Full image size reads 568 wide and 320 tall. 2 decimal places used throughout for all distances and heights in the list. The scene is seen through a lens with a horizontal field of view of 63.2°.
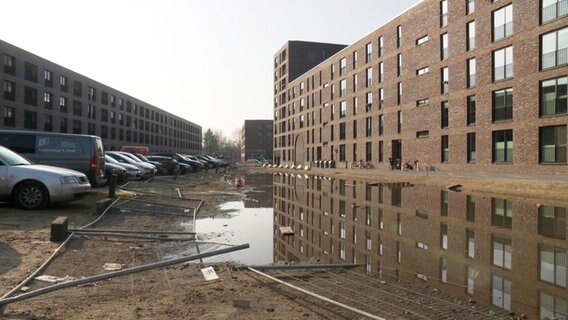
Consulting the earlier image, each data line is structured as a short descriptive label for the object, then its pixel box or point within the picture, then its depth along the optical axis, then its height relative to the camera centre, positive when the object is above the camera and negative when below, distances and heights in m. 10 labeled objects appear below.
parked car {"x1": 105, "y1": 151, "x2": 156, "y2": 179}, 25.19 -0.25
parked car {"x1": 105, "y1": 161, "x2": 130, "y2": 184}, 20.33 -0.54
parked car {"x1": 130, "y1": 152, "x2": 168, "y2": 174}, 31.59 -0.48
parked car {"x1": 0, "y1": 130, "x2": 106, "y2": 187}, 15.44 +0.35
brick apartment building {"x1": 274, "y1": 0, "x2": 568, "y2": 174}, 29.59 +6.09
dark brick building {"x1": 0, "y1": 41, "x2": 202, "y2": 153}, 50.56 +7.89
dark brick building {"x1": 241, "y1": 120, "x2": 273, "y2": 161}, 155.00 +8.01
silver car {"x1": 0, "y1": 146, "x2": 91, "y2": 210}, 11.50 -0.63
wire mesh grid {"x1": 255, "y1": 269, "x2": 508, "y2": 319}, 5.07 -1.68
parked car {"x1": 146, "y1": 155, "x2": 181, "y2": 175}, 35.14 -0.27
